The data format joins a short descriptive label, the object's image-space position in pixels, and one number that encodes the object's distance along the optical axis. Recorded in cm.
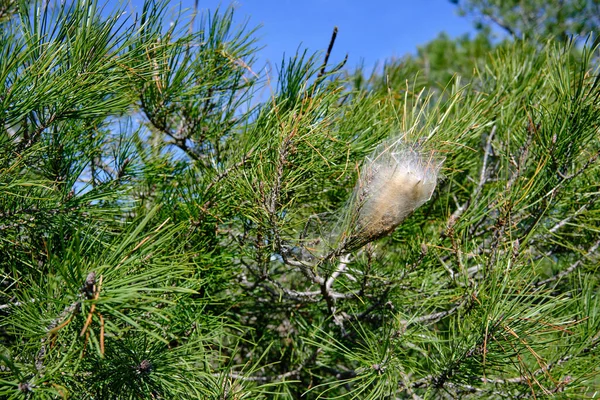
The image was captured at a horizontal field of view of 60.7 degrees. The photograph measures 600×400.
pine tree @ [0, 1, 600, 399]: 53
